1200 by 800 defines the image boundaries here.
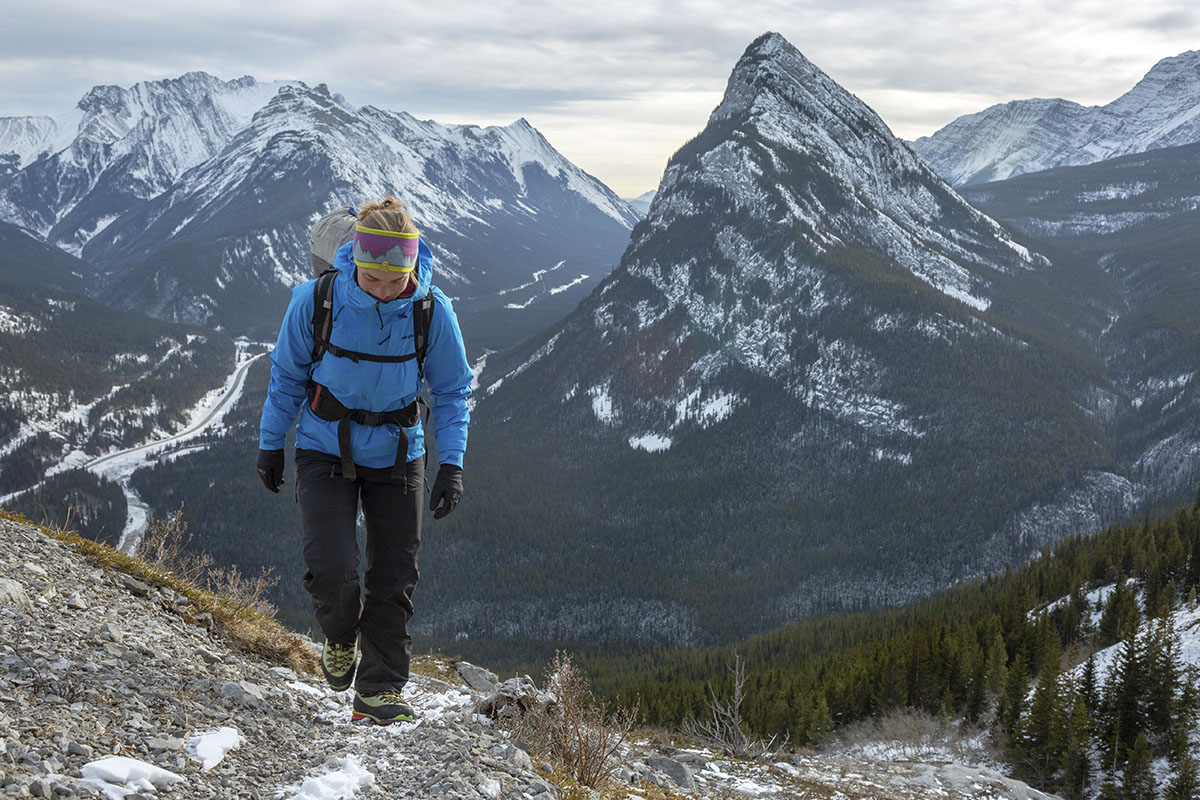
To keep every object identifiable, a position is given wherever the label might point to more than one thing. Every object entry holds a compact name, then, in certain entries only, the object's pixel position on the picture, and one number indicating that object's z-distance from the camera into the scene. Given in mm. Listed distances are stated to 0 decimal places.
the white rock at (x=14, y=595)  8570
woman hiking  7797
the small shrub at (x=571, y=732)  8891
